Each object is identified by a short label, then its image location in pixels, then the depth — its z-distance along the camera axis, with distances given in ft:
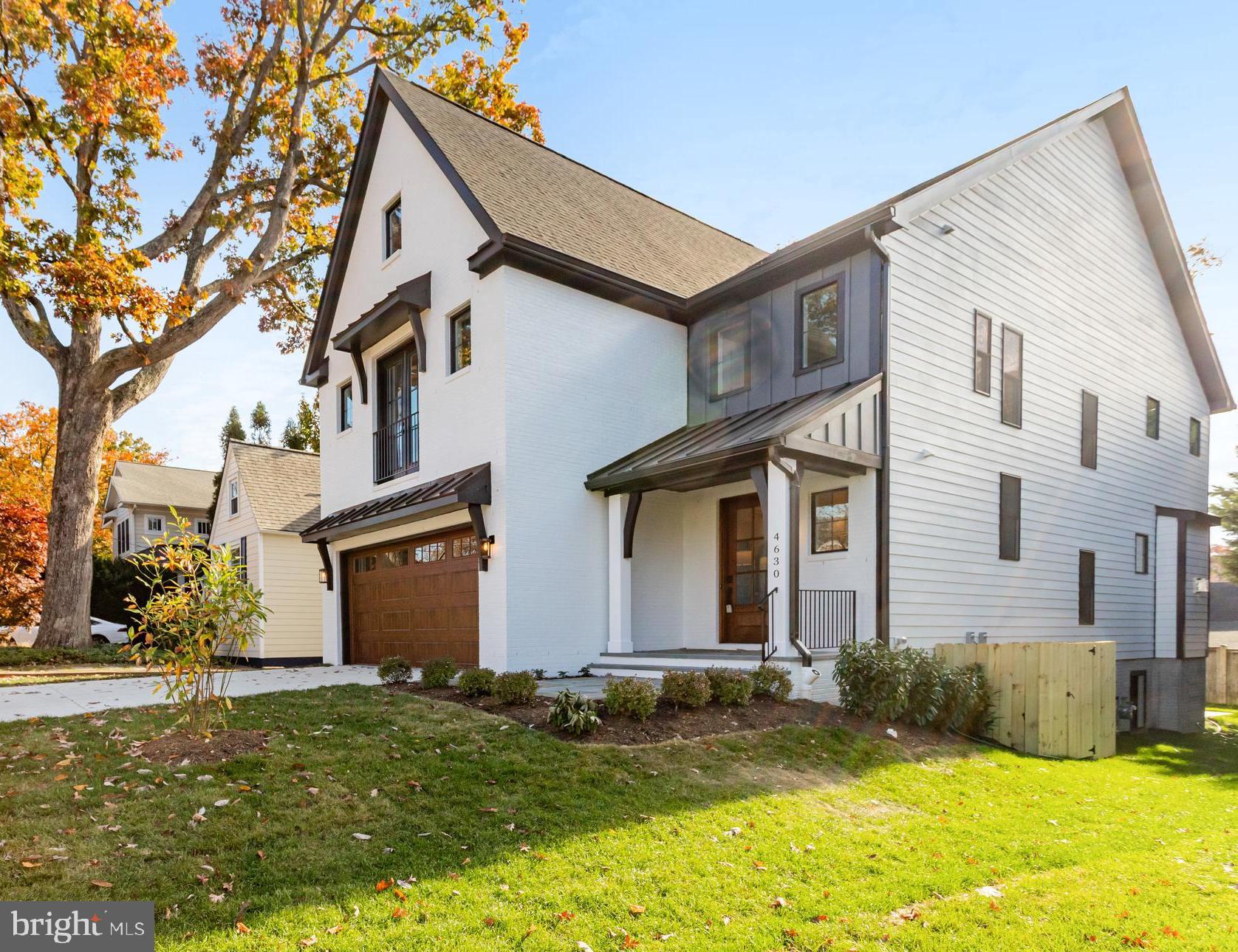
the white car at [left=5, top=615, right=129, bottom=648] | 81.25
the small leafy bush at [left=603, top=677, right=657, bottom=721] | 25.29
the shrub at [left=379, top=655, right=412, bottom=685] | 33.99
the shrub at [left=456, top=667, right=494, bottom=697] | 29.22
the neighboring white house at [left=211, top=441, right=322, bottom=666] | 60.34
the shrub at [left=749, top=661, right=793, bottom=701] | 29.66
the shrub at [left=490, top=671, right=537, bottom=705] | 27.68
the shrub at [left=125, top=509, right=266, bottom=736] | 20.89
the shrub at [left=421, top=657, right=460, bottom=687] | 31.48
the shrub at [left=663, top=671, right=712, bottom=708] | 26.78
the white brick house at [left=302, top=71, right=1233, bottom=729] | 35.91
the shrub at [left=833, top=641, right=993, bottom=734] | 29.30
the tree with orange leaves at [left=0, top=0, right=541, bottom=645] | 47.72
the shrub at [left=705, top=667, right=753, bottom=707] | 27.81
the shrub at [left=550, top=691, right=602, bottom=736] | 23.91
